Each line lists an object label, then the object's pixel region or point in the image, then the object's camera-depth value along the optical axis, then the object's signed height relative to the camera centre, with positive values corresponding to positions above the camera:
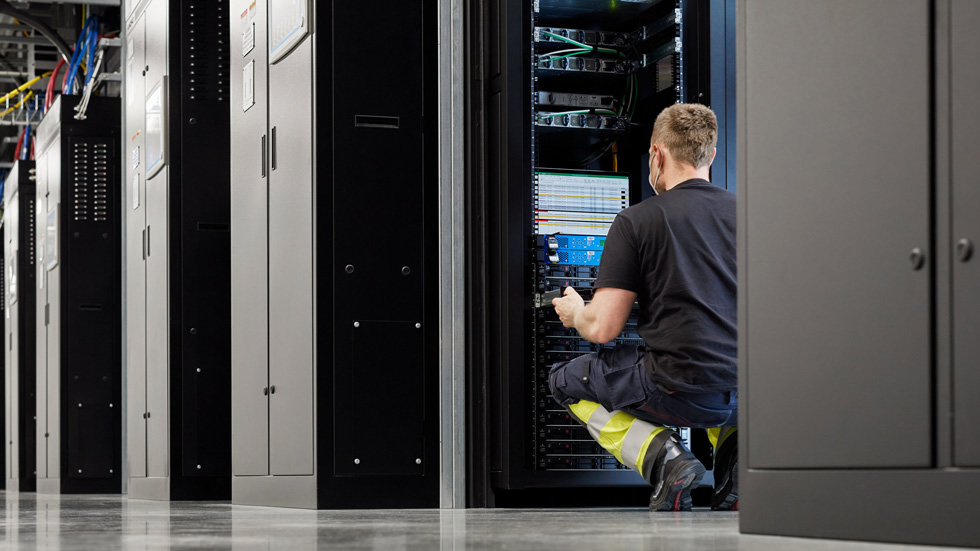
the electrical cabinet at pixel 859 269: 2.13 -0.01
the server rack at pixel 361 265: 4.38 -0.01
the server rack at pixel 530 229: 4.35 +0.12
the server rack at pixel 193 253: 6.58 +0.06
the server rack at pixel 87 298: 9.57 -0.25
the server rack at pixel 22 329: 11.80 -0.61
